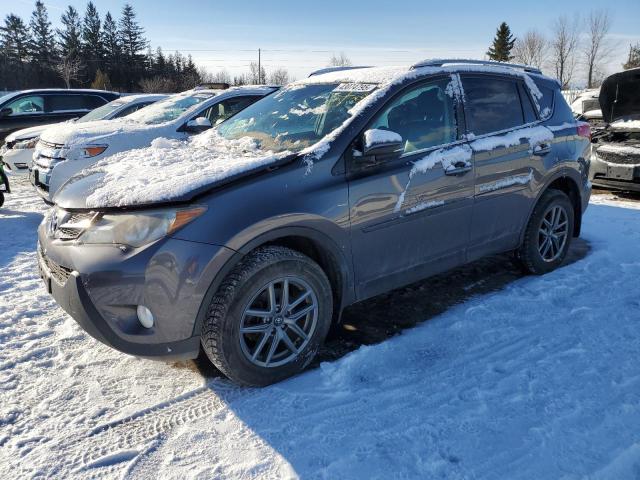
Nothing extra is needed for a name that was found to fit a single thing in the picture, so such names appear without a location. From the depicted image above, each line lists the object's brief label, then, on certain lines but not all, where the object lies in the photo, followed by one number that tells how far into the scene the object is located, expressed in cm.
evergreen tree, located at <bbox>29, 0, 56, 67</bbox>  6706
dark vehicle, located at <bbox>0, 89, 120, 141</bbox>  1090
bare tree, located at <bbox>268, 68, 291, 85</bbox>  7212
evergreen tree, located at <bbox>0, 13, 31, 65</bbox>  6669
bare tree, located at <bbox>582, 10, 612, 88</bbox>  5512
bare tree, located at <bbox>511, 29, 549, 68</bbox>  5556
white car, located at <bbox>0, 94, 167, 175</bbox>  843
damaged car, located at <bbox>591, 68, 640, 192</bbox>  773
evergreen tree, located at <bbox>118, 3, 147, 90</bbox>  7081
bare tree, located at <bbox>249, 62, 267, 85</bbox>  6938
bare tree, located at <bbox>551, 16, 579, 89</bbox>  5534
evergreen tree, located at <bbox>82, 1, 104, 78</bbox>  6950
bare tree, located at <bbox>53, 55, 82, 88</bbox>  5200
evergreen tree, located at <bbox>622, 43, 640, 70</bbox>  5439
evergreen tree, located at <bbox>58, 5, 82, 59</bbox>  6825
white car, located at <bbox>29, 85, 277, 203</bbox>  645
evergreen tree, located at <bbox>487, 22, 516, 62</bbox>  5947
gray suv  254
